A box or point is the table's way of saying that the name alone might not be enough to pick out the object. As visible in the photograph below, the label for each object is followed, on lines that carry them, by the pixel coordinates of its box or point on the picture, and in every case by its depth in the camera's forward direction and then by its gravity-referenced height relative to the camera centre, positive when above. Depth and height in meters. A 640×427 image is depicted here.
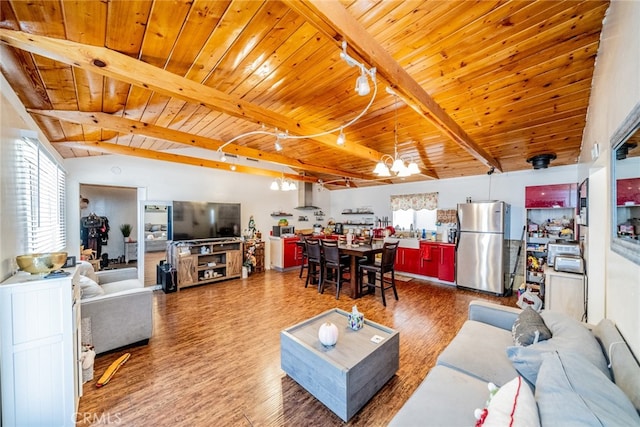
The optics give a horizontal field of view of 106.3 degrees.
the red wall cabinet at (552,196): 3.76 +0.23
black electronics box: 1.88 -0.38
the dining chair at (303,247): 5.28 -0.77
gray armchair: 2.40 -1.07
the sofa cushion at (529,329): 1.57 -0.81
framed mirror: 1.13 +0.12
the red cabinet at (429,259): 5.20 -1.04
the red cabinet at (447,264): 4.95 -1.10
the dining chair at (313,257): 4.56 -0.88
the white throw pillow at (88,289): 2.43 -0.77
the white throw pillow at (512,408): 0.85 -0.75
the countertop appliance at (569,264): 2.72 -0.63
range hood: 7.24 +0.50
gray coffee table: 1.69 -1.16
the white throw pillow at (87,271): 3.05 -0.72
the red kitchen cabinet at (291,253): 6.31 -1.08
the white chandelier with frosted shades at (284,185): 4.80 +0.55
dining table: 4.08 -0.73
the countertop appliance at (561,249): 2.96 -0.50
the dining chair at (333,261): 4.22 -0.90
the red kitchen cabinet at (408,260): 5.51 -1.15
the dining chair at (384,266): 3.92 -0.93
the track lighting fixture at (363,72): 1.40 +0.90
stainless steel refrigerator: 4.39 -0.69
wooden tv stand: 4.79 -1.01
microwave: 6.60 -0.49
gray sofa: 0.83 -0.77
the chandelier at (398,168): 2.75 +0.53
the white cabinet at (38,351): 1.44 -0.85
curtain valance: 5.79 +0.25
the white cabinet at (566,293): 2.64 -0.95
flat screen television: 4.92 -0.14
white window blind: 1.97 +0.18
